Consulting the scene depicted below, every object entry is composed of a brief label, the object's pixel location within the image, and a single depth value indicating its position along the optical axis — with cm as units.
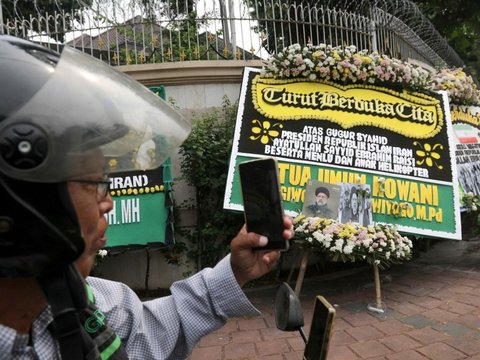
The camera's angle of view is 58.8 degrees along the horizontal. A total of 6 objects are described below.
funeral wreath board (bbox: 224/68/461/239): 439
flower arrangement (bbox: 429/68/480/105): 547
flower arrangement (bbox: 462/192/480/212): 496
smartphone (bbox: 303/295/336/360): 111
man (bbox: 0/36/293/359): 77
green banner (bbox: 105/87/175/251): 456
